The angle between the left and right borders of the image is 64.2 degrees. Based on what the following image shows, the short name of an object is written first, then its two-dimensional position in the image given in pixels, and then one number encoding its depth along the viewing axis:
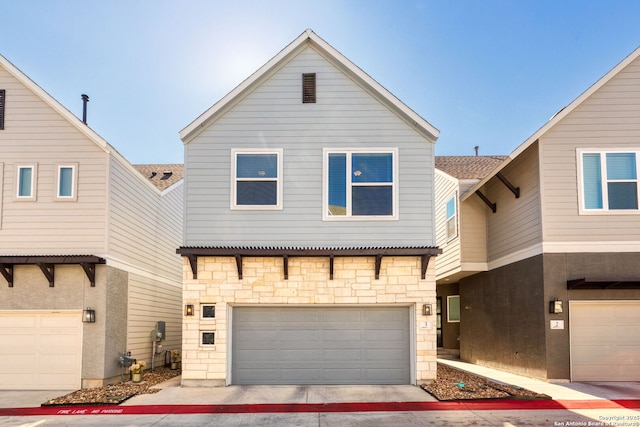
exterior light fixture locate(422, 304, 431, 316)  11.29
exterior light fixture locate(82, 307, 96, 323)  11.40
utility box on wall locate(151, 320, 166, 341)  14.60
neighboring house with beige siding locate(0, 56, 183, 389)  11.47
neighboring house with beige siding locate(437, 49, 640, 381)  11.50
